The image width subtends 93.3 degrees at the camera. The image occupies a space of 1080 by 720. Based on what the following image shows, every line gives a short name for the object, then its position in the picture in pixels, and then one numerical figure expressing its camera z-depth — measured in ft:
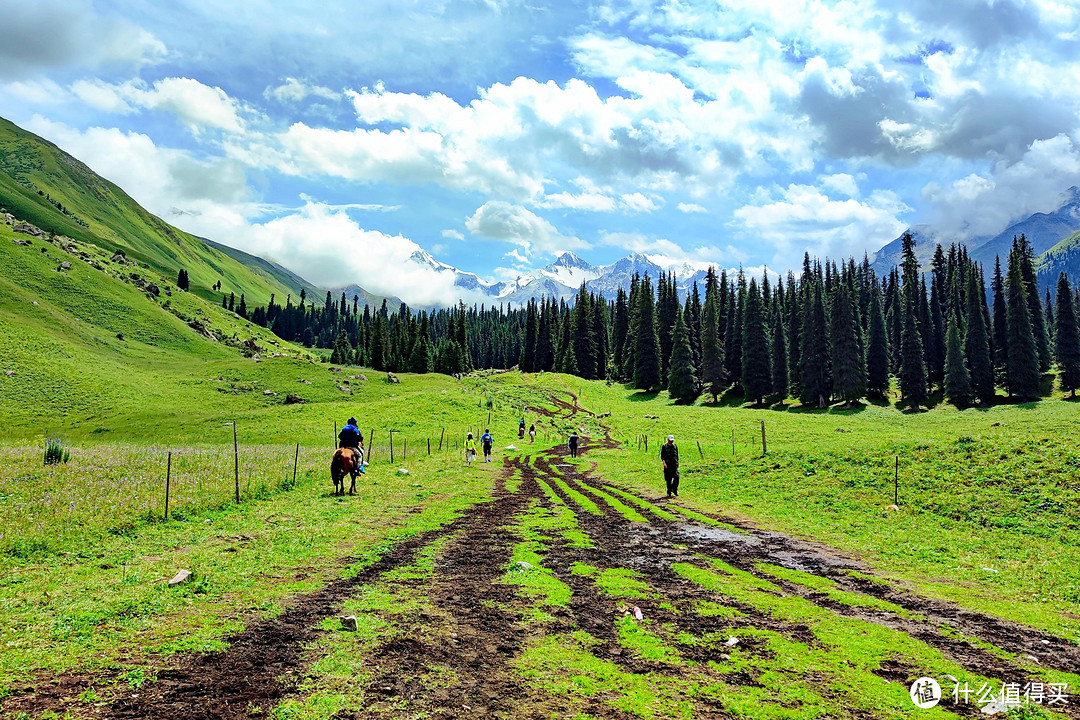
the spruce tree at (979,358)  270.87
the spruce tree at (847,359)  269.23
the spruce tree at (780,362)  295.69
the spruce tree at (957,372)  269.85
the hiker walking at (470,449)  119.34
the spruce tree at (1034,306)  308.81
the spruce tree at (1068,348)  264.93
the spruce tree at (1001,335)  294.97
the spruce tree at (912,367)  276.82
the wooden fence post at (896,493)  66.96
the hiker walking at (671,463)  81.76
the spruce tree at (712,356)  303.68
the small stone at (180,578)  33.86
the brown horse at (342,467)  74.74
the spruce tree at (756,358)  291.17
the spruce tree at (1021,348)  262.67
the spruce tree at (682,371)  300.81
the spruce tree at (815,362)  280.72
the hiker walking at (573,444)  140.56
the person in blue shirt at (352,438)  77.00
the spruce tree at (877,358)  298.56
